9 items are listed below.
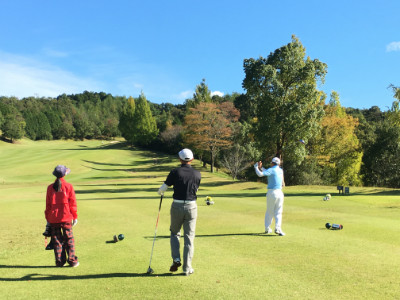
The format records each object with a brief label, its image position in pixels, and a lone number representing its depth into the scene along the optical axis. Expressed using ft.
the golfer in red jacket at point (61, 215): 24.07
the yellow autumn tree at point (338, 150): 152.35
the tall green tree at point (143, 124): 273.33
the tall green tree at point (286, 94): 101.60
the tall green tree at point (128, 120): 288.43
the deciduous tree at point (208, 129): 176.35
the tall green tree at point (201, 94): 210.18
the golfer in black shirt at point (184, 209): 21.98
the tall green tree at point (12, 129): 319.47
